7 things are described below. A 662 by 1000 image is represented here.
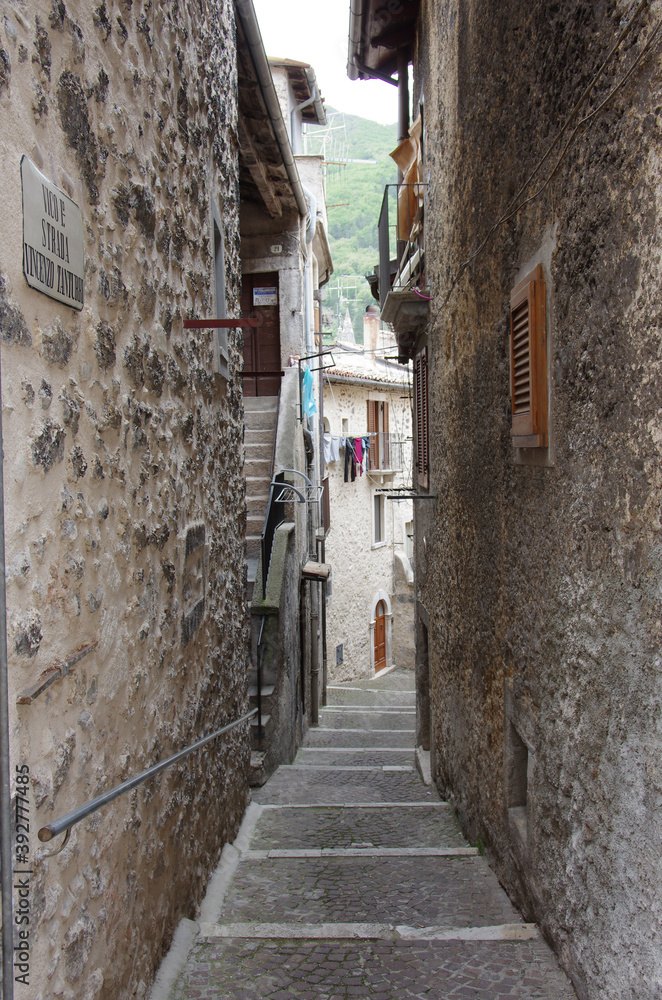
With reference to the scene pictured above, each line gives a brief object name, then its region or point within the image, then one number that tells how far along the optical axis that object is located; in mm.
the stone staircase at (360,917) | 3146
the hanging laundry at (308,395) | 12191
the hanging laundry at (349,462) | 20562
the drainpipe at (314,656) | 13188
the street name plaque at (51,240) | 1880
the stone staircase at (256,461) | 9586
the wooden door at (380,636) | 24266
